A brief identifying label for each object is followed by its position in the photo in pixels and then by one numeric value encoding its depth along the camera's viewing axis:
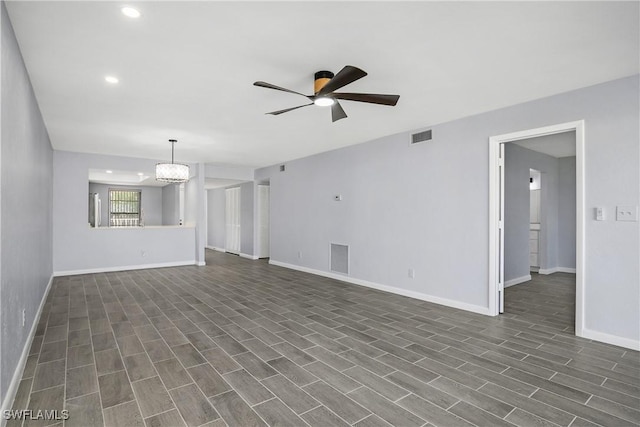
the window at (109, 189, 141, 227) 12.45
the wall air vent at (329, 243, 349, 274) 6.10
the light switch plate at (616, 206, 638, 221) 2.98
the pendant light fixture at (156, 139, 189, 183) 5.80
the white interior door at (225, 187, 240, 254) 9.88
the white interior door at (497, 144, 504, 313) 4.01
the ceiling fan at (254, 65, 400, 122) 2.59
